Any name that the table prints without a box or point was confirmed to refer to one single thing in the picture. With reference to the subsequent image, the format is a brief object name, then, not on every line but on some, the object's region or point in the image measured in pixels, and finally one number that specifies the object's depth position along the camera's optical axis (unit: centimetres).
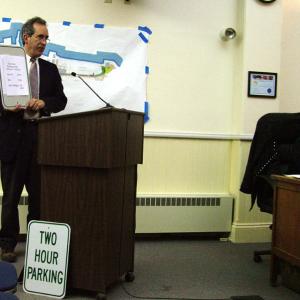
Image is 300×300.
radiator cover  349
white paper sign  244
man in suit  262
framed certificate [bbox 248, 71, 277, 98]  357
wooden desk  235
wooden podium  209
